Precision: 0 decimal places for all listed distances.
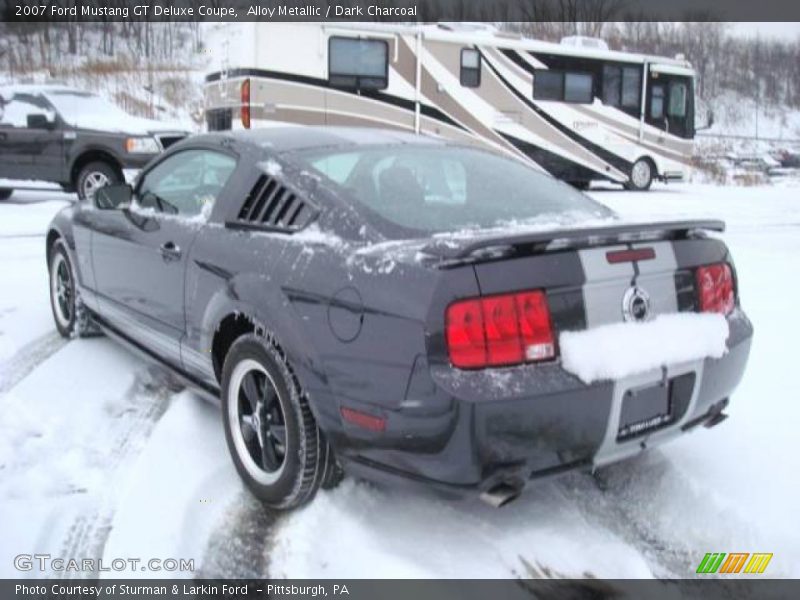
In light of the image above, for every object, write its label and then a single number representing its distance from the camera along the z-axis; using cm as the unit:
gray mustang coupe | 228
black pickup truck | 1106
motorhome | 1226
